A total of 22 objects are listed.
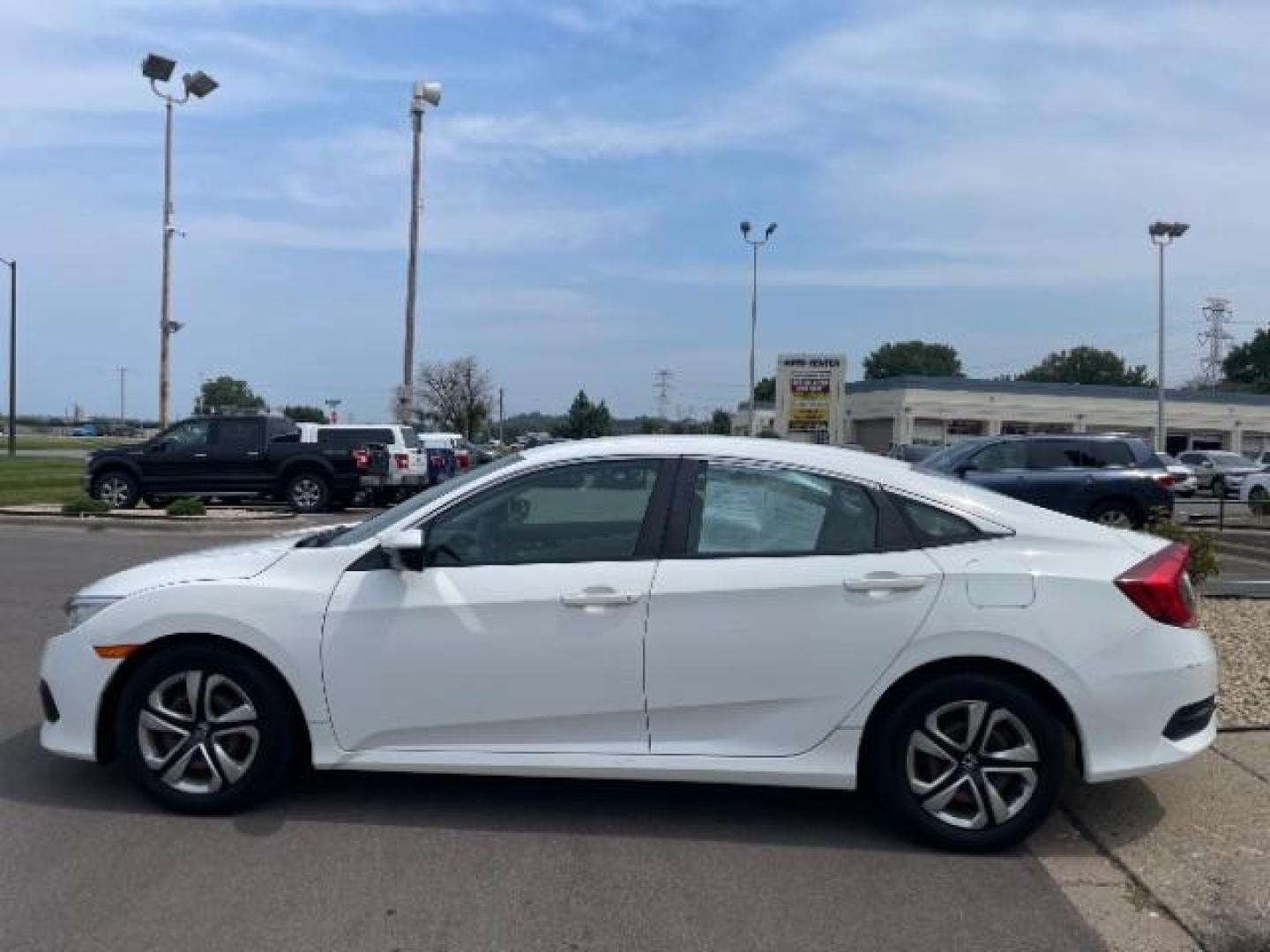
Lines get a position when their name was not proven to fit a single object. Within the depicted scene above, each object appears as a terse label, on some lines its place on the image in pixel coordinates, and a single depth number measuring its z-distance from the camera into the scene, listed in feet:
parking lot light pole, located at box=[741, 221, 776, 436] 160.76
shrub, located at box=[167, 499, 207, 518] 60.80
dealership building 217.15
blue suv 54.19
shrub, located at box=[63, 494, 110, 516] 60.59
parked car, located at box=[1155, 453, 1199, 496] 69.97
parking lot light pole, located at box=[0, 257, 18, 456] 159.43
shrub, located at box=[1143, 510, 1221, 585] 28.50
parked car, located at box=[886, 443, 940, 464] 95.22
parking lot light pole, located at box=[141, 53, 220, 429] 86.38
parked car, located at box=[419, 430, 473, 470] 102.05
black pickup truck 70.28
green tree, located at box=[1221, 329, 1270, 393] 376.07
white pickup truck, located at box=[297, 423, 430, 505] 73.87
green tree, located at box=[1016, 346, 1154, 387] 409.28
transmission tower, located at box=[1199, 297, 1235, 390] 346.13
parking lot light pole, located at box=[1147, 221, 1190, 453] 144.15
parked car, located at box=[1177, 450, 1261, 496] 107.86
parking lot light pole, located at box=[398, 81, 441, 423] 73.46
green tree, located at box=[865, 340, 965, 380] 467.93
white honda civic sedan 14.55
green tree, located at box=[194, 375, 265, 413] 417.61
